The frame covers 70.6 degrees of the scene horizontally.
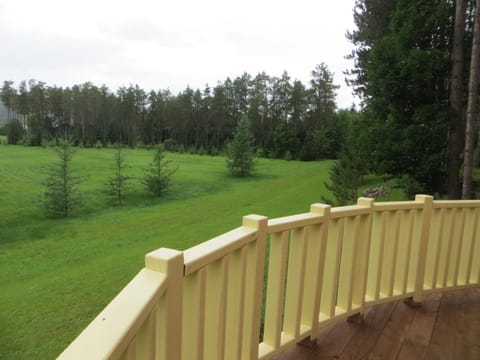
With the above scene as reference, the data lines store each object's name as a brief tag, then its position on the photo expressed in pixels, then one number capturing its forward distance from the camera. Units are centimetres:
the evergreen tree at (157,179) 1606
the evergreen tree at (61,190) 1231
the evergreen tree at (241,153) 2183
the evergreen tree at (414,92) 673
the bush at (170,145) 4022
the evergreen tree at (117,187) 1475
